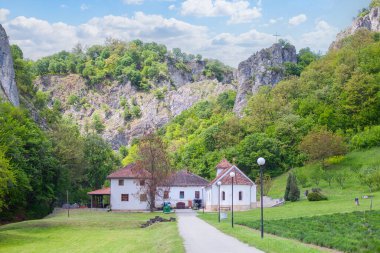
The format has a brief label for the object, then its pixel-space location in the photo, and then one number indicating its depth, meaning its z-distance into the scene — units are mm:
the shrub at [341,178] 61025
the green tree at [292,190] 56906
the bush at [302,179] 67312
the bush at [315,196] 53062
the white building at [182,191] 60875
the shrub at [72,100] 163750
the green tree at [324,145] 71562
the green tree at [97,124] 150488
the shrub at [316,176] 66125
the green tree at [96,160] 86188
